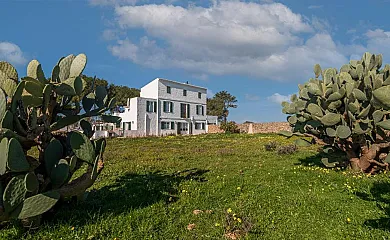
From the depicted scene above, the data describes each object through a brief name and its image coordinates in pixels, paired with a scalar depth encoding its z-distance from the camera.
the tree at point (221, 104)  78.00
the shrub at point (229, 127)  40.41
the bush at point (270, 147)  14.53
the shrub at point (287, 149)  12.59
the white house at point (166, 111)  36.81
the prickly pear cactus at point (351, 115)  6.71
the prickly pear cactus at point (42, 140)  3.36
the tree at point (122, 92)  55.96
